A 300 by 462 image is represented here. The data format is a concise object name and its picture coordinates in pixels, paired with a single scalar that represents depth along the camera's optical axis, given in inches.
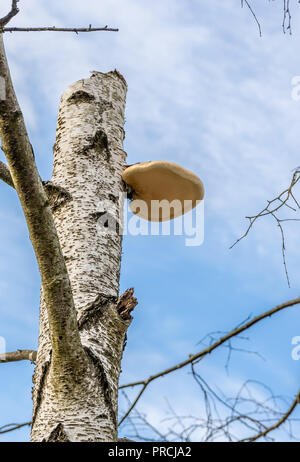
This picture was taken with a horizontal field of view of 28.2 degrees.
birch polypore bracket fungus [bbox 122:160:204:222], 168.2
